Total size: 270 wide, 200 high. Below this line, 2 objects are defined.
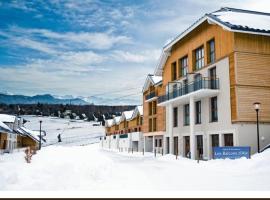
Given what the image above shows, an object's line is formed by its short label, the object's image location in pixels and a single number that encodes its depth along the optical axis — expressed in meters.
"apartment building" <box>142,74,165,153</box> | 32.09
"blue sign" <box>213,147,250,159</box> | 14.90
